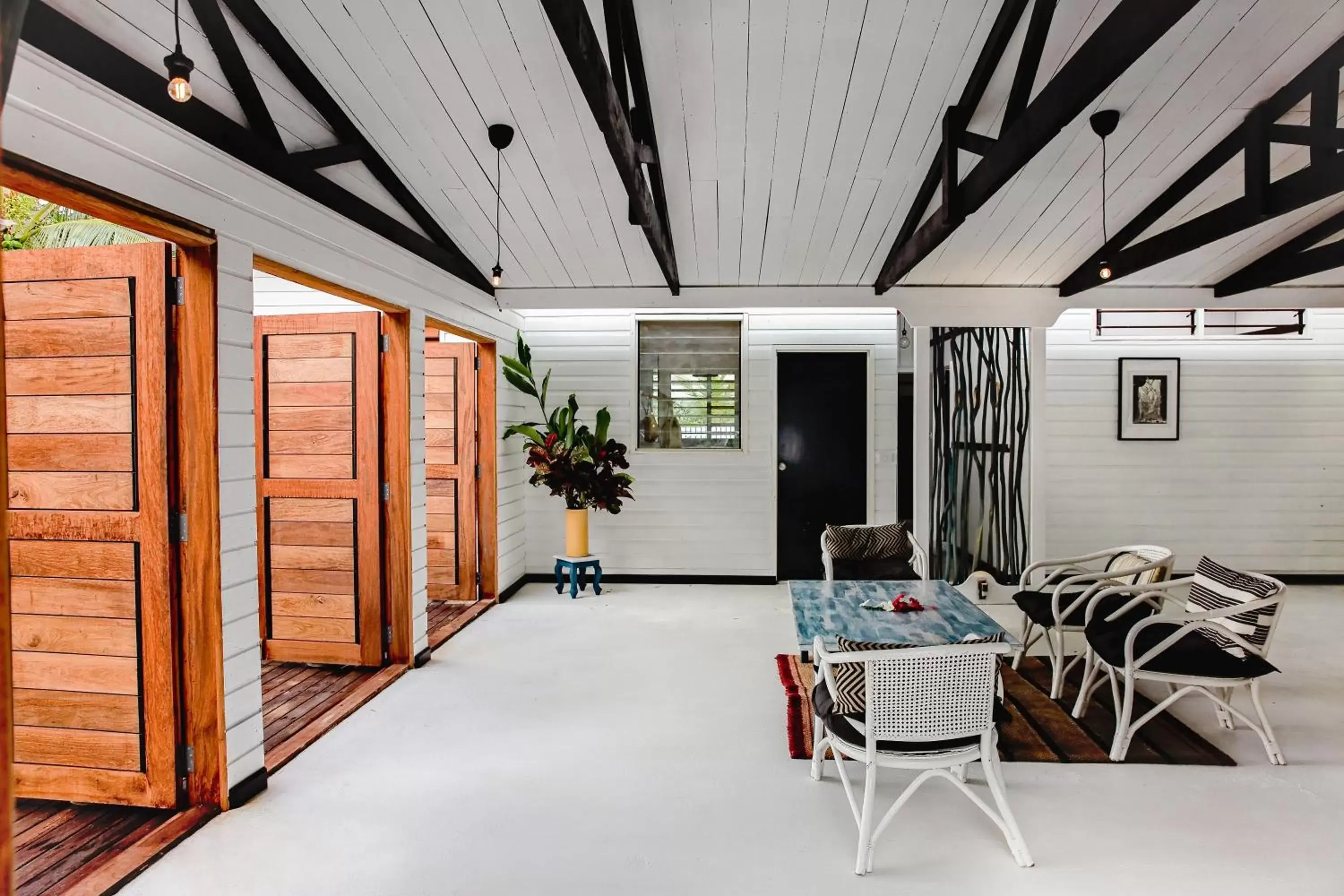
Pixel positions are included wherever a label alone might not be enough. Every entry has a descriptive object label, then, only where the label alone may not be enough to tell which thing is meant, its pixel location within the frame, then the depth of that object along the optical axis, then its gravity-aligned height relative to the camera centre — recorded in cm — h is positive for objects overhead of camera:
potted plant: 601 -24
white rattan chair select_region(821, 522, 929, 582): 461 -80
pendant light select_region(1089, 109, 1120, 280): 368 +150
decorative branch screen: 581 -16
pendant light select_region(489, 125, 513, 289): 369 +145
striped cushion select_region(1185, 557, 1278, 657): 333 -79
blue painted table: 322 -85
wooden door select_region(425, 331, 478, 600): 574 -23
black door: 654 -5
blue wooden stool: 616 -114
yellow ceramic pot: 616 -82
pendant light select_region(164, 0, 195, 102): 200 +97
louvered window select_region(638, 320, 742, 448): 661 +41
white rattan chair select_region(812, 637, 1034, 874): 241 -94
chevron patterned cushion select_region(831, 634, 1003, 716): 247 -84
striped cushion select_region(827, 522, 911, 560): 481 -71
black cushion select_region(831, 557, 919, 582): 479 -88
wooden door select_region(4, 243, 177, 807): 271 -30
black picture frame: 661 +31
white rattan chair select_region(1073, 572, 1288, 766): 321 -100
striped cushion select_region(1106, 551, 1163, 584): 397 -77
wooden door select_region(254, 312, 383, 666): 423 -30
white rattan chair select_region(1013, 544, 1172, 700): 396 -90
